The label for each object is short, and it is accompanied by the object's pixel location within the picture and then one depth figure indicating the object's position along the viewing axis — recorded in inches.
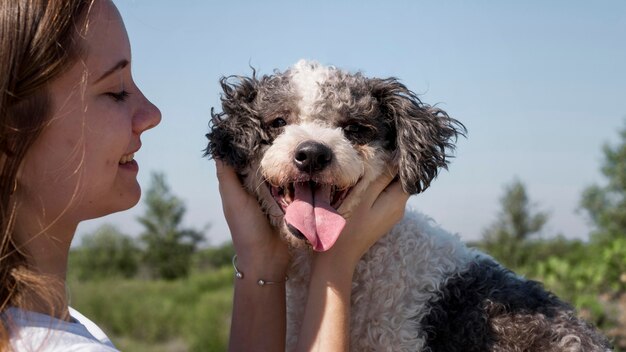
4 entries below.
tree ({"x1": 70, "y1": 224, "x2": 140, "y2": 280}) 690.2
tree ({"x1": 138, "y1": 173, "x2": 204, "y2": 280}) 686.1
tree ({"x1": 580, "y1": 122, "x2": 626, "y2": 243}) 394.6
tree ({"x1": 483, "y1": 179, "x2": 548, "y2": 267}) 479.2
